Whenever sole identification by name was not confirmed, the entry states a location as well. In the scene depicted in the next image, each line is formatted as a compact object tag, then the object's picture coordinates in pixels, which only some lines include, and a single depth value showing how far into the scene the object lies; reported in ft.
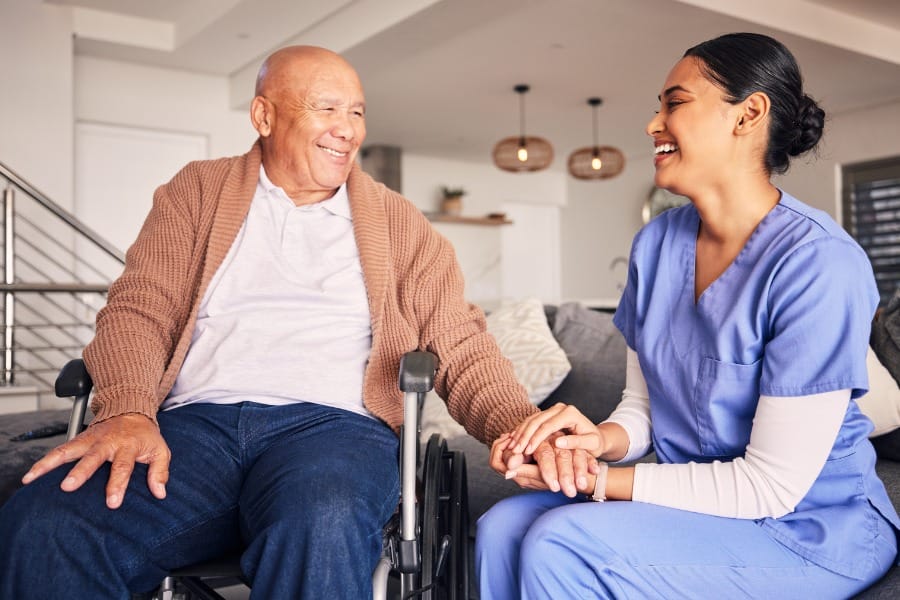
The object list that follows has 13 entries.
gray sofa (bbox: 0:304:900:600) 5.99
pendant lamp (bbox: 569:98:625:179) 24.94
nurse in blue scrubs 3.68
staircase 14.49
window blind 25.02
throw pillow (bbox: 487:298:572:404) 8.07
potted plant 32.86
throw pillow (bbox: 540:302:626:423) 7.89
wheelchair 4.43
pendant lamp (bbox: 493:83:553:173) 23.45
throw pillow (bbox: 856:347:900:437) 6.00
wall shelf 32.37
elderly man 4.09
